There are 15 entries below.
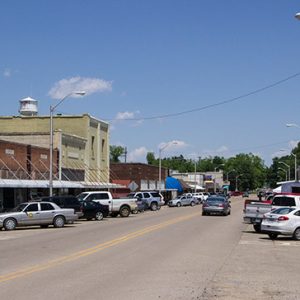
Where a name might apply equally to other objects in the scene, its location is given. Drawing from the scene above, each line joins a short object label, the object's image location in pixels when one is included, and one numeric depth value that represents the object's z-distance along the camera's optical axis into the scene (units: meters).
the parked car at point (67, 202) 36.00
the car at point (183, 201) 75.12
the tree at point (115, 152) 150.50
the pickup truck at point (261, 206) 28.93
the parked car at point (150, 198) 58.34
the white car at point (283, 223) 25.30
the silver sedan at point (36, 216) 29.95
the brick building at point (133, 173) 81.88
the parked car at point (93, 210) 39.47
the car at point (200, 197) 88.56
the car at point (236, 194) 169.00
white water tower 65.44
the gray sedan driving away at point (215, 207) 47.06
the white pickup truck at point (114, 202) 43.22
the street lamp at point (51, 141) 40.00
